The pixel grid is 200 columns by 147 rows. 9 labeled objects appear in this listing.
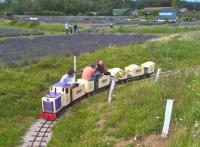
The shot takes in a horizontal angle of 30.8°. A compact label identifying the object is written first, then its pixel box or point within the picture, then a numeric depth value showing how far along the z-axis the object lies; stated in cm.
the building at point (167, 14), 9119
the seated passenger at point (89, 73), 1748
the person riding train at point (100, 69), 1838
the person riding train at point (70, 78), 1602
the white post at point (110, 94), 1506
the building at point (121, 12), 11259
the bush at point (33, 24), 6227
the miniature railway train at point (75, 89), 1431
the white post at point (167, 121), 1034
